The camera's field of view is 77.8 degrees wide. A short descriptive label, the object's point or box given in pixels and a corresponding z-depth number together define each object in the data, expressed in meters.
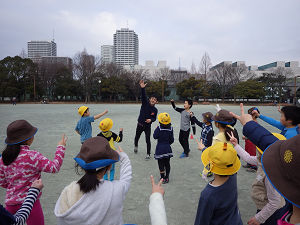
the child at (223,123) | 3.17
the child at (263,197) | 1.86
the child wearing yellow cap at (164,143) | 3.78
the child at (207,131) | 4.15
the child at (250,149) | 4.71
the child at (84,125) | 4.39
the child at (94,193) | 1.26
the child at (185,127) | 5.36
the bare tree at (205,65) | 49.38
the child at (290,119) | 2.57
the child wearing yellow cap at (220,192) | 1.59
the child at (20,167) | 1.90
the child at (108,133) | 3.61
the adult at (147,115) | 5.52
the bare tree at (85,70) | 43.69
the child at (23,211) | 1.21
